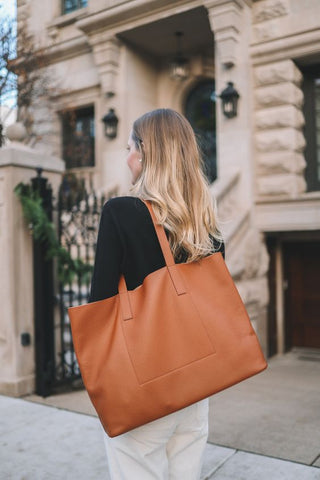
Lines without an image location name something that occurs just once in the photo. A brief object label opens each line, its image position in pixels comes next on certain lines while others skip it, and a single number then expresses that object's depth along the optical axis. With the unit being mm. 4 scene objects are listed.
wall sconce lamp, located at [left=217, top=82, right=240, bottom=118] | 7379
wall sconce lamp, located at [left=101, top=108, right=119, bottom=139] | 9206
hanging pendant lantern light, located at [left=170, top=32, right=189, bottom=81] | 9281
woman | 1717
